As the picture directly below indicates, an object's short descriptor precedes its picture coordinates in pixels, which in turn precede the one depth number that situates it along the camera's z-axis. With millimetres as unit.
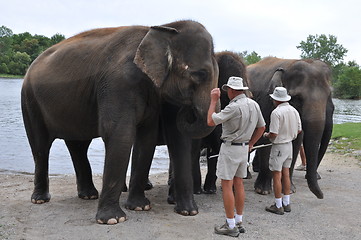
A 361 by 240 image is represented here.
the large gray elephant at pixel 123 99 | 4906
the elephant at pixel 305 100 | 6266
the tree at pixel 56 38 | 96931
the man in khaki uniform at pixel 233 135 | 4453
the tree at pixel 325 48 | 90000
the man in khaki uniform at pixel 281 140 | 5594
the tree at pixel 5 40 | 89075
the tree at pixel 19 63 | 76438
